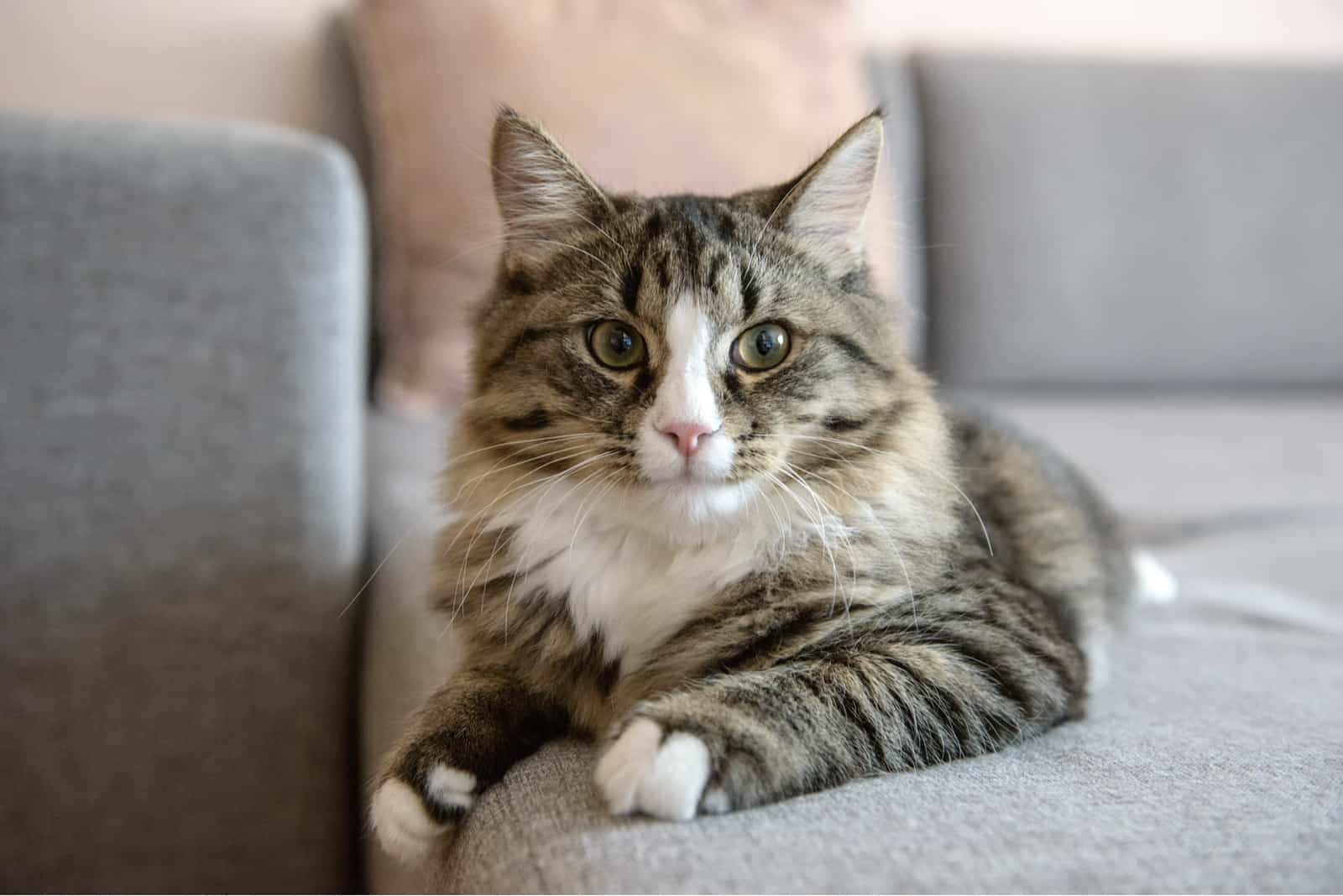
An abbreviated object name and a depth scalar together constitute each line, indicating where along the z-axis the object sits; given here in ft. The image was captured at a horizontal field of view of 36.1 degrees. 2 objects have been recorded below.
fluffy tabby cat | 1.73
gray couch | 1.58
